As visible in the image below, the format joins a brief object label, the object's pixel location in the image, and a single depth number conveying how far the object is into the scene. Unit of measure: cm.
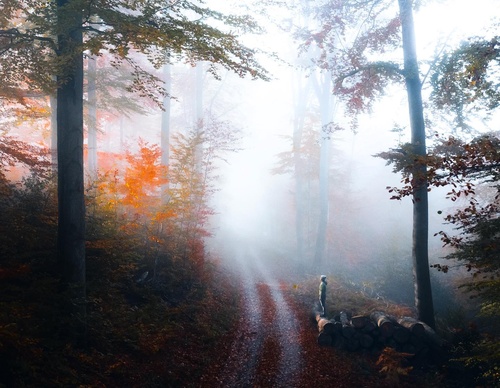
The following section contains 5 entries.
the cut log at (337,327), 1040
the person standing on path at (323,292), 1265
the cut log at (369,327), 1015
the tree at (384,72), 1088
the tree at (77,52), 661
